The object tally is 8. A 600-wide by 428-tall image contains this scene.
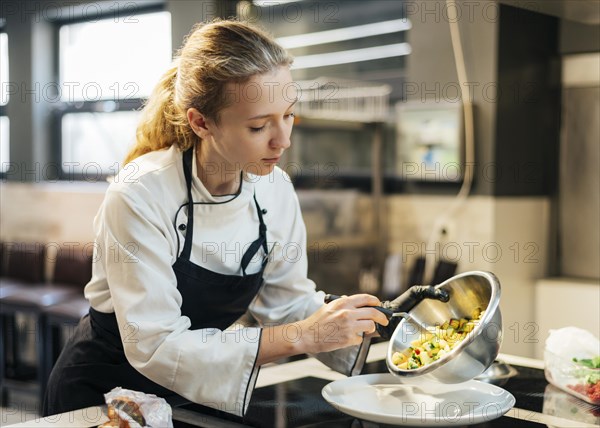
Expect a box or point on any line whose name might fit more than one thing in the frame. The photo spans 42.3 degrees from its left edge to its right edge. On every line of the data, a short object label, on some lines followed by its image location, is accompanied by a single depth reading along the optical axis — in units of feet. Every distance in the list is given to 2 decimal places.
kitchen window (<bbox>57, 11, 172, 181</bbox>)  16.08
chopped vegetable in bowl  4.64
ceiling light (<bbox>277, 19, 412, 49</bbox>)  14.57
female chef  4.52
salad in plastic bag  5.01
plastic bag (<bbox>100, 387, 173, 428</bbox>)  4.10
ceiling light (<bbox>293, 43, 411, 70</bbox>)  14.51
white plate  4.30
